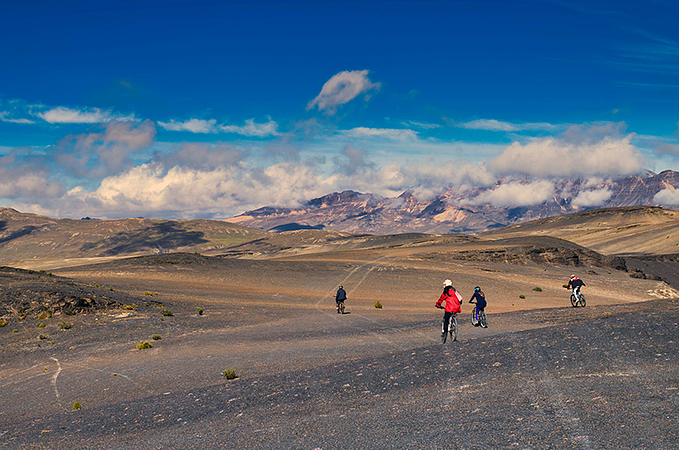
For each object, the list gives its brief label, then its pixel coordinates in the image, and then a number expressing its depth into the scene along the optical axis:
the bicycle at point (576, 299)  33.34
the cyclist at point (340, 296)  30.21
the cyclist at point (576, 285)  32.62
